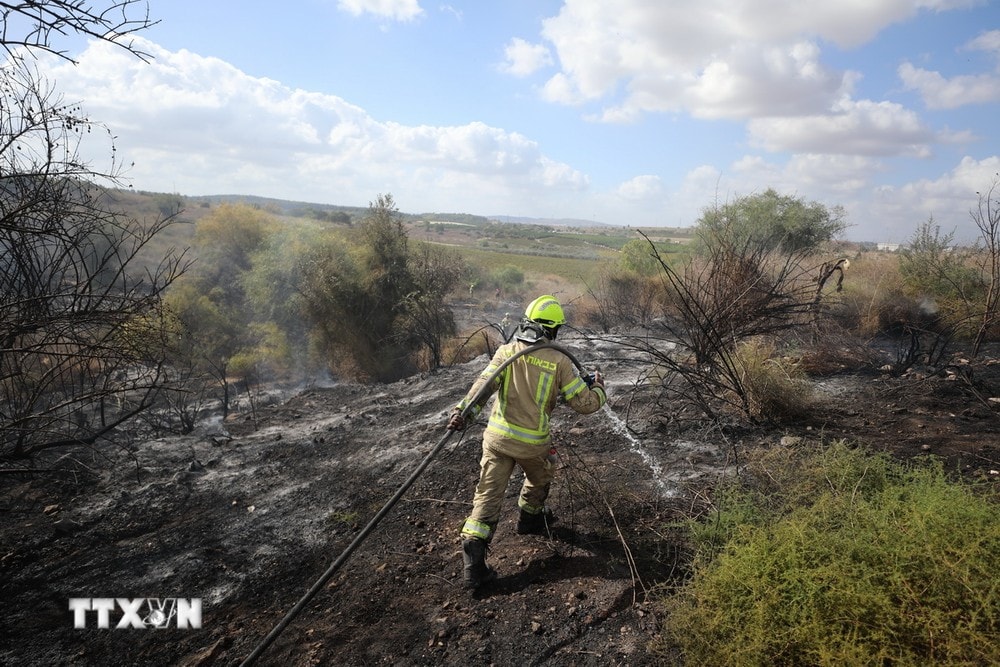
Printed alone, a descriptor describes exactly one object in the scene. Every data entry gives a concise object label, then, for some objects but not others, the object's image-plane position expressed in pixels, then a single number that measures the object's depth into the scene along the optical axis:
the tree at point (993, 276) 6.04
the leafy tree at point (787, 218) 20.42
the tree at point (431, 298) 14.46
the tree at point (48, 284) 2.79
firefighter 3.47
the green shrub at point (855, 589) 1.93
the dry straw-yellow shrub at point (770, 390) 5.75
